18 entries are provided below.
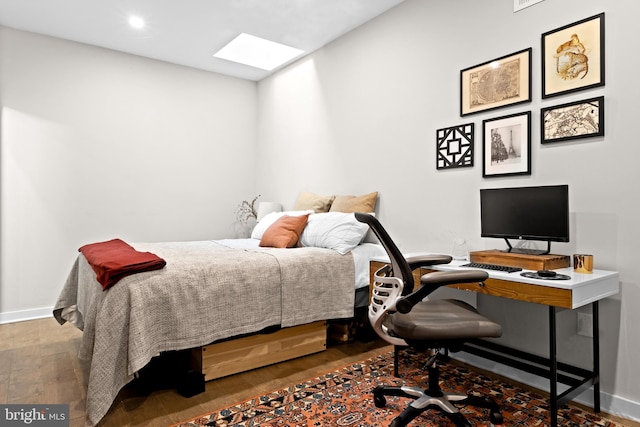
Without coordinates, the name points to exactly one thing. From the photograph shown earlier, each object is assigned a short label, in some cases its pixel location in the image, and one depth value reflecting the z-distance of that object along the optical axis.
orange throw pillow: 3.16
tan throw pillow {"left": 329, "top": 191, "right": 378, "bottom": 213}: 3.40
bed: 1.96
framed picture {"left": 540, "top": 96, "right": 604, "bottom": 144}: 2.09
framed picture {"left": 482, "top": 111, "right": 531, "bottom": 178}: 2.40
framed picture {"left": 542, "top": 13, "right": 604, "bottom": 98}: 2.09
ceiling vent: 2.36
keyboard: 2.04
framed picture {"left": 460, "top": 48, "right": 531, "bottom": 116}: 2.41
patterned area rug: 1.92
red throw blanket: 2.06
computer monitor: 2.07
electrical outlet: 2.12
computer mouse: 1.85
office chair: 1.66
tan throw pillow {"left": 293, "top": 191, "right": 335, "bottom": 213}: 3.80
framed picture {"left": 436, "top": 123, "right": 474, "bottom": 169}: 2.73
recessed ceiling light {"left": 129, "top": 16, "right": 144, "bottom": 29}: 3.53
